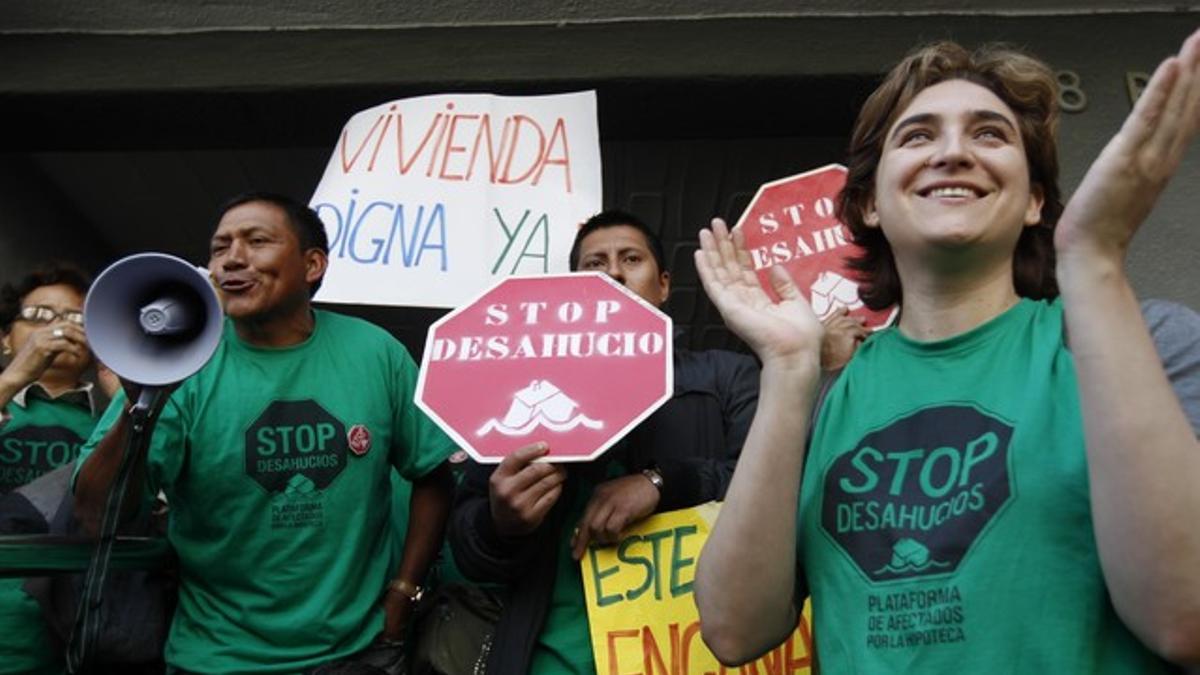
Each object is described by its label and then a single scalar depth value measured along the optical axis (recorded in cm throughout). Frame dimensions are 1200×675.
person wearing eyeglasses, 294
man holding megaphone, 270
